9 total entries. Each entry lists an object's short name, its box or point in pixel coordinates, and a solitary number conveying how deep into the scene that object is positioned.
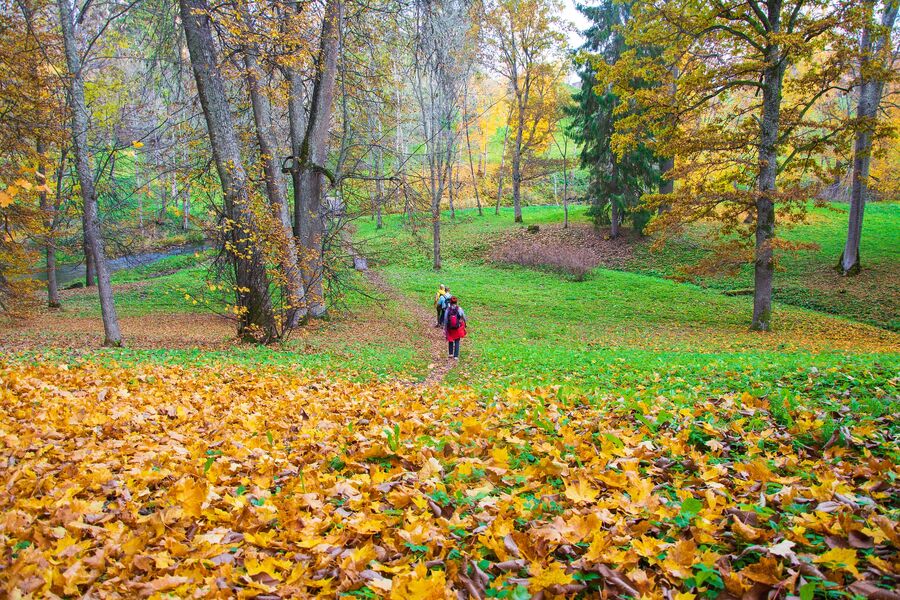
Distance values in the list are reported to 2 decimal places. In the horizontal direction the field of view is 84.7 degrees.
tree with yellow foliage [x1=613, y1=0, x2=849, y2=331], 12.37
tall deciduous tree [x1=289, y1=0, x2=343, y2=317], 12.25
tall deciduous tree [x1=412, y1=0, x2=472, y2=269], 12.21
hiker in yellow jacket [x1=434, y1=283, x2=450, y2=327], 13.46
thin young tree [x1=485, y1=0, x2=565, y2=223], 31.55
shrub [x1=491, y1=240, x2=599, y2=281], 23.30
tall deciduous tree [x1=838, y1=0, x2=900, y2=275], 11.85
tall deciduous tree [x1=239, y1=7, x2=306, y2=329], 10.31
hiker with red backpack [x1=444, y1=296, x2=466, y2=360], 11.13
